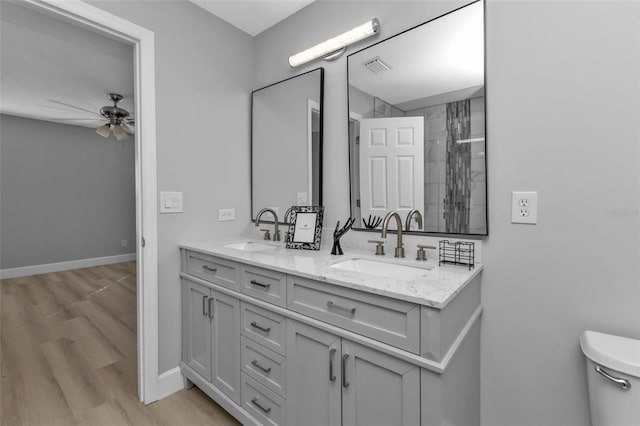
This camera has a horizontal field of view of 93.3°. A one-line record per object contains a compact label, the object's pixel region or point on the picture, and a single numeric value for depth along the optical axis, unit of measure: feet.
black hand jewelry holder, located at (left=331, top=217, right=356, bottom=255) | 5.10
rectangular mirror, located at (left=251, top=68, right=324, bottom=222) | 6.16
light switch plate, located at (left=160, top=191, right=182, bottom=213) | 5.80
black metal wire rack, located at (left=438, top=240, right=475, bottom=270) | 4.16
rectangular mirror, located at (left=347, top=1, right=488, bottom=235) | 4.32
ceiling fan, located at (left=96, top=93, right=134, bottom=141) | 11.00
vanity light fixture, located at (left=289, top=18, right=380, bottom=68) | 5.20
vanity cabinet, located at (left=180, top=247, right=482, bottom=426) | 2.97
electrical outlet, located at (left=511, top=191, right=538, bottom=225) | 3.93
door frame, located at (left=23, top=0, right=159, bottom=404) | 5.51
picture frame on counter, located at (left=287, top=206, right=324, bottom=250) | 5.65
